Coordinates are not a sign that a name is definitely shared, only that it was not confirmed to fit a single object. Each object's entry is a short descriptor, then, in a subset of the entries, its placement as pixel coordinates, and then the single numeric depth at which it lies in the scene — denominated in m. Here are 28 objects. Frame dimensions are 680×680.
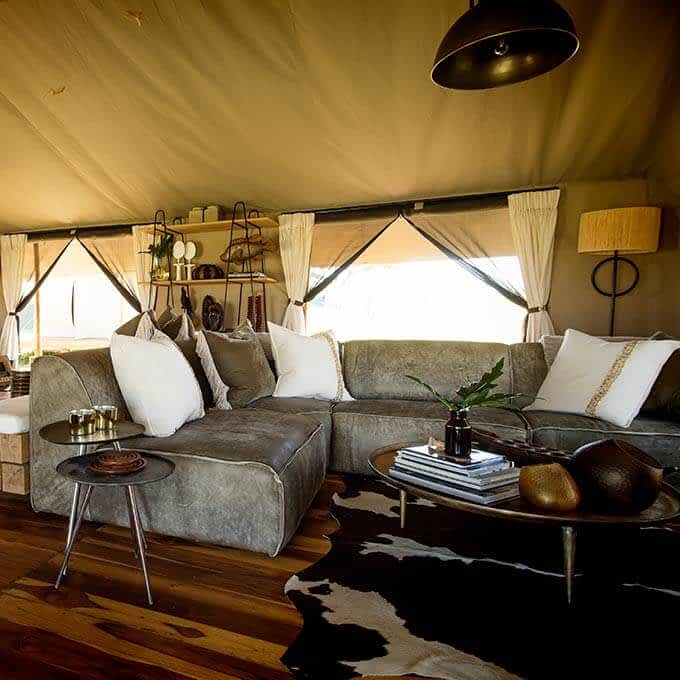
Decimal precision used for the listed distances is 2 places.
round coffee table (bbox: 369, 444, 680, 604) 1.43
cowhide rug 1.34
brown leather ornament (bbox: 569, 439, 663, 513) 1.46
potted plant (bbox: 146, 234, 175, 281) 4.73
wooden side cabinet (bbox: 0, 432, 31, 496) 2.37
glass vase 1.82
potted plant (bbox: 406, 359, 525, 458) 1.82
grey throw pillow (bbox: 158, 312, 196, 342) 2.85
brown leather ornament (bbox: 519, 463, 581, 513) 1.48
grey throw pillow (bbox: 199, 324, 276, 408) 2.90
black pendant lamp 1.41
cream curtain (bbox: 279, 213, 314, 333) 4.50
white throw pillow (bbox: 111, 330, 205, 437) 2.11
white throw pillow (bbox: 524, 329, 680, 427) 2.57
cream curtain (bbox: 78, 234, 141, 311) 5.22
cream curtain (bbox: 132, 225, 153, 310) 5.01
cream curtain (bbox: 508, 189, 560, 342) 3.80
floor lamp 3.12
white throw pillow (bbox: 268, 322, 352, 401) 3.24
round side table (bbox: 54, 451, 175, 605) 1.60
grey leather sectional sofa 1.94
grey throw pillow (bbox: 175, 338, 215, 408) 2.74
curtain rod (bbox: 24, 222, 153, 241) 5.21
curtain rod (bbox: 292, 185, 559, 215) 3.95
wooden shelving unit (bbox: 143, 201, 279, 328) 4.54
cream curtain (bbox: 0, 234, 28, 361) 5.69
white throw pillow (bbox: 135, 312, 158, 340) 2.57
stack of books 1.61
